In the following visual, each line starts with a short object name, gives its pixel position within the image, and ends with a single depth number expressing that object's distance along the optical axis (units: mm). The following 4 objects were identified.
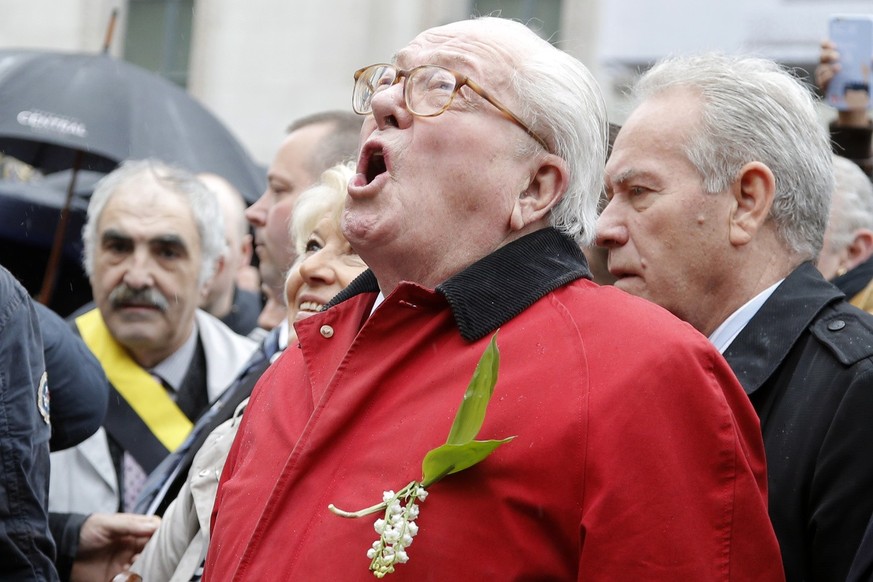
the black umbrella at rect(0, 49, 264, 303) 6355
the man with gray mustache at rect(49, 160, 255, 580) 4492
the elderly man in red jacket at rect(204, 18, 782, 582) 2232
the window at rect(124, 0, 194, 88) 17484
